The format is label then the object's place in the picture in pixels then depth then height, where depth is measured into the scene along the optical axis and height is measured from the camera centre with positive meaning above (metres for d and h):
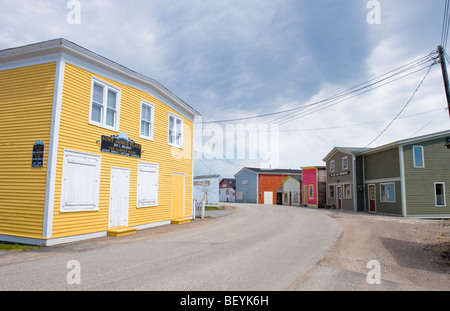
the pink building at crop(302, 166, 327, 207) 38.91 +0.51
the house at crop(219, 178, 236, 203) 62.24 -0.32
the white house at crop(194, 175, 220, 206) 39.06 -0.12
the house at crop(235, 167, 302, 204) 53.53 +0.70
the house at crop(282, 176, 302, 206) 44.44 -0.10
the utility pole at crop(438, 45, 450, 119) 11.13 +4.54
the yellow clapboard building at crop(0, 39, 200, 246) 10.36 +1.54
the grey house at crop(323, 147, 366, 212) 29.16 +1.19
